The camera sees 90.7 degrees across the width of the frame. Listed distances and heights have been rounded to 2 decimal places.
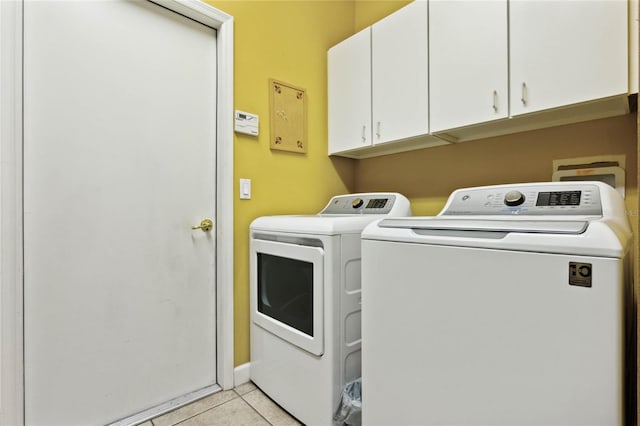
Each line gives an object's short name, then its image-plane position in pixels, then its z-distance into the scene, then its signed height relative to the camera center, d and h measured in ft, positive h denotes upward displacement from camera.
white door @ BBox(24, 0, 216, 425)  4.24 +0.07
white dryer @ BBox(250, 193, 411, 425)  4.25 -1.44
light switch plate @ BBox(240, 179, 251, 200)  5.87 +0.44
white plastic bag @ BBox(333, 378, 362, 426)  4.13 -2.55
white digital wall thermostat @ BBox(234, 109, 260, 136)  5.77 +1.68
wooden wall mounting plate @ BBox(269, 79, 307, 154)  6.31 +1.99
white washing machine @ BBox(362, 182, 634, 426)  2.30 -0.87
